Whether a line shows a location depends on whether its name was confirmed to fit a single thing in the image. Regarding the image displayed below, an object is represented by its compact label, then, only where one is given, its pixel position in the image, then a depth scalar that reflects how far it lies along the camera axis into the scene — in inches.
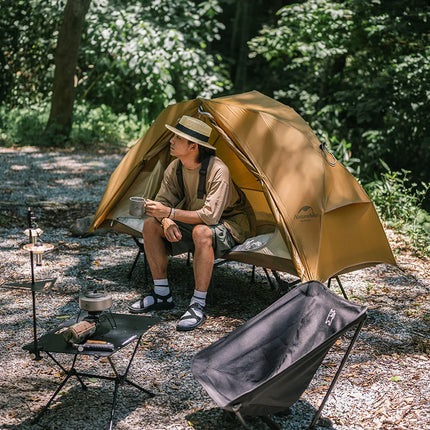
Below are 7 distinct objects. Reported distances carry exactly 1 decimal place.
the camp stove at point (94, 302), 113.6
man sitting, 164.7
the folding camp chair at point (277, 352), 101.2
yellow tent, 165.8
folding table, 109.7
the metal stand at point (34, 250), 119.2
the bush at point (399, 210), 264.4
